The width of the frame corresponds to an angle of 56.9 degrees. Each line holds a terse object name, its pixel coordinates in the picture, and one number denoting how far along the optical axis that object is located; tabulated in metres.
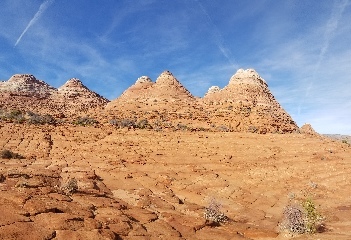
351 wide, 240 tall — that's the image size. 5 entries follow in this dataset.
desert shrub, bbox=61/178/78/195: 11.41
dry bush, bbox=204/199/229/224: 11.23
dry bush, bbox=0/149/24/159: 17.61
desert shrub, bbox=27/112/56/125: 30.98
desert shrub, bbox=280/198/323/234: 10.69
